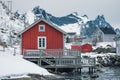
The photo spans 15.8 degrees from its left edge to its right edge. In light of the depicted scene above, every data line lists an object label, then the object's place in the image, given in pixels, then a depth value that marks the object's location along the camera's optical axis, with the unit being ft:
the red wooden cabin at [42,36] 193.77
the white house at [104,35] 449.89
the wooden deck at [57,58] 175.52
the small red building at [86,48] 325.01
